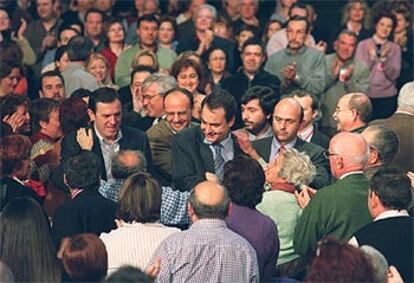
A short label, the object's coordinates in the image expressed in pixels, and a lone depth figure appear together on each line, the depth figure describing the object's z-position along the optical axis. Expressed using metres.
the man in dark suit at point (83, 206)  9.07
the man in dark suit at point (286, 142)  10.52
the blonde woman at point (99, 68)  14.12
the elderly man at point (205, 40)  15.76
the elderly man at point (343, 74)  14.80
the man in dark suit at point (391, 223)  8.28
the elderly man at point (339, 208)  8.89
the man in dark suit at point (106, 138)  10.77
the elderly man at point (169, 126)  11.24
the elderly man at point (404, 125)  10.95
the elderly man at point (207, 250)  8.12
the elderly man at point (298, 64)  14.52
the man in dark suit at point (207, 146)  10.45
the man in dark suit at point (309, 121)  11.66
